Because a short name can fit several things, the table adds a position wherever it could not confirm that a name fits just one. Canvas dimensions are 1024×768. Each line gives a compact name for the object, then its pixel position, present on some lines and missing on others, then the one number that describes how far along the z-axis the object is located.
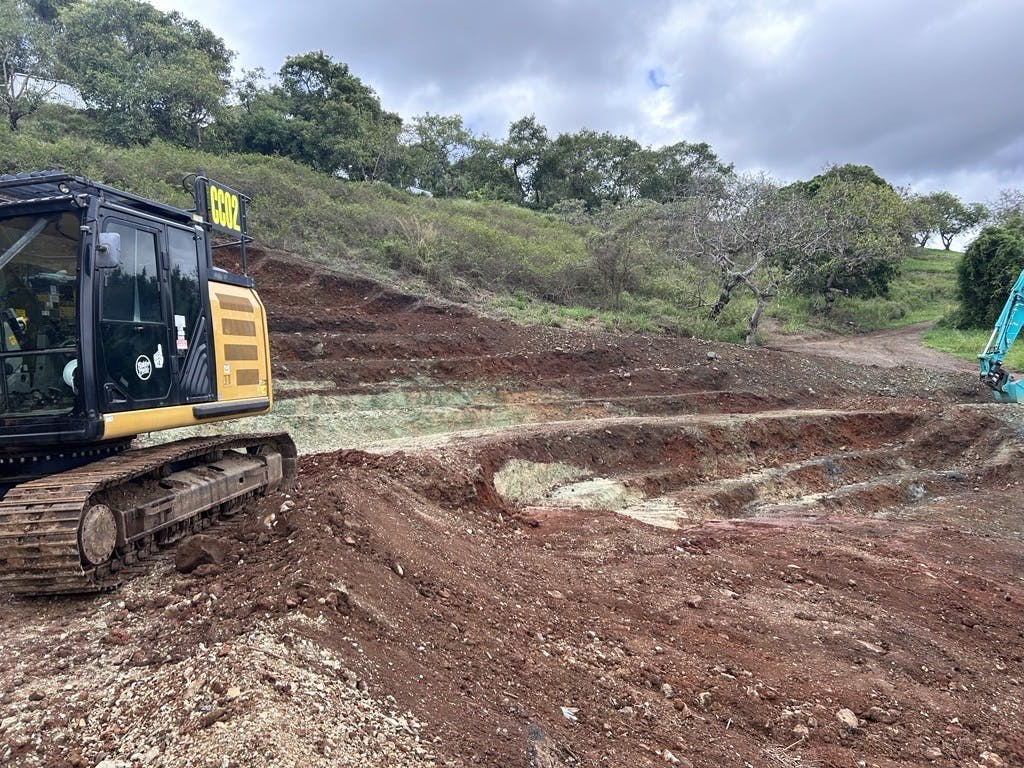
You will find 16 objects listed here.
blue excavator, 15.00
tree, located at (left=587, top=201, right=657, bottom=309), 23.53
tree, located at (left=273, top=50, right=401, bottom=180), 30.20
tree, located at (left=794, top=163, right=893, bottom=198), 34.97
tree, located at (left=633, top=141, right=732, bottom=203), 44.84
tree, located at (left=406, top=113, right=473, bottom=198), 38.22
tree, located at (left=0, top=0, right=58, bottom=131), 23.28
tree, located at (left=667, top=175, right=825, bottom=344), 21.98
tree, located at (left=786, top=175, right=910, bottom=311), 23.56
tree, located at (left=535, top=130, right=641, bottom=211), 44.56
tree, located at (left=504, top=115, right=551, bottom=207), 44.62
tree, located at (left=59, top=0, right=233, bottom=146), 24.78
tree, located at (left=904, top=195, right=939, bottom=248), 36.81
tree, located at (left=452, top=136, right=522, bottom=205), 42.16
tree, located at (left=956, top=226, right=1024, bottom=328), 25.91
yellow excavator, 3.86
